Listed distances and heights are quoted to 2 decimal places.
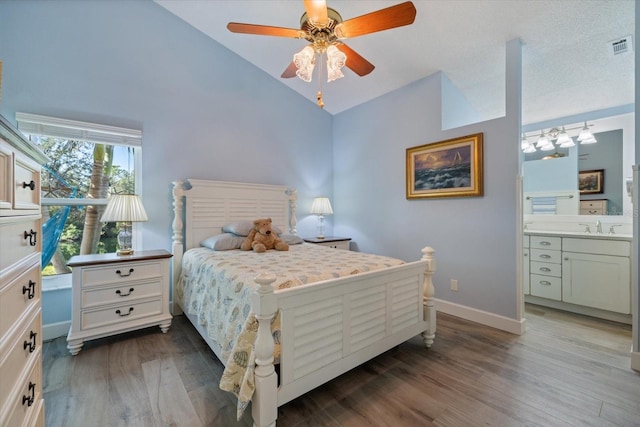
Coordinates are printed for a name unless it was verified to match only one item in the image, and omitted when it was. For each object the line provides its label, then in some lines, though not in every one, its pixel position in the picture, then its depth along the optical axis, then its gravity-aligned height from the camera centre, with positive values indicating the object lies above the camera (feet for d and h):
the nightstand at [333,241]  12.44 -1.28
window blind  7.80 +2.56
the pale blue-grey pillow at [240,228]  9.94 -0.53
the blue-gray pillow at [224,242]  9.23 -0.97
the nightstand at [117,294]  7.21 -2.27
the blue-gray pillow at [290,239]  10.71 -1.00
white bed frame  4.42 -2.30
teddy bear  9.37 -0.88
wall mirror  9.96 +1.58
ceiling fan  5.55 +4.05
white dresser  2.82 -0.81
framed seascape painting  9.46 +1.66
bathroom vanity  9.00 -2.07
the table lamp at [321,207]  13.19 +0.31
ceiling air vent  7.66 +4.76
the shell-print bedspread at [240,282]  4.78 -1.62
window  8.27 +1.13
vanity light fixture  10.71 +3.07
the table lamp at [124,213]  7.89 +0.02
